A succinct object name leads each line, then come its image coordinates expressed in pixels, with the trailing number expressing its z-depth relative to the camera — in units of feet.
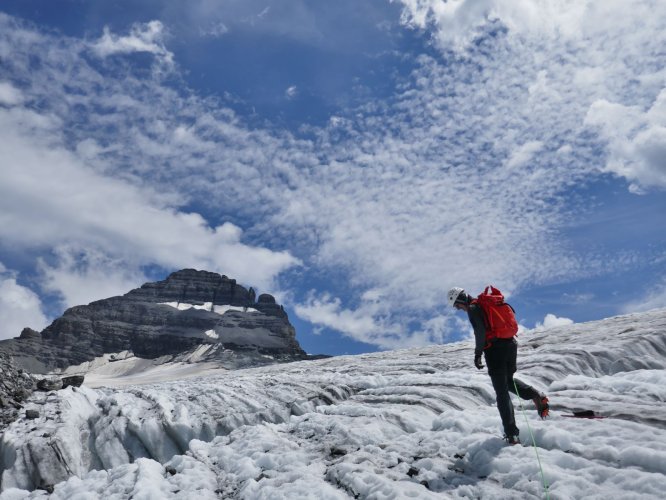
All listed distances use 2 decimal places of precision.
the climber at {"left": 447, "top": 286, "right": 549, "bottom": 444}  29.60
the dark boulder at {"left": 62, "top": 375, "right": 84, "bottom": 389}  66.82
